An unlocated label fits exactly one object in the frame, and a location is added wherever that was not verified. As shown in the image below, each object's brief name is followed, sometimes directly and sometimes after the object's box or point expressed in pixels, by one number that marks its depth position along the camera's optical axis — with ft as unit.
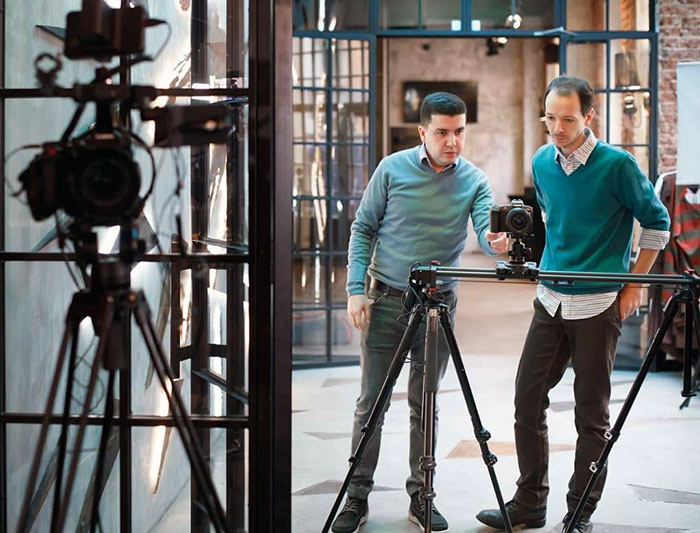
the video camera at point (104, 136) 5.93
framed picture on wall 48.03
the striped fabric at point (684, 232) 19.31
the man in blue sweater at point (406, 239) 11.02
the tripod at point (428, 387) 9.20
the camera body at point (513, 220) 9.25
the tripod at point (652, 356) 9.14
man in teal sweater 10.21
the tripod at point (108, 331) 5.87
